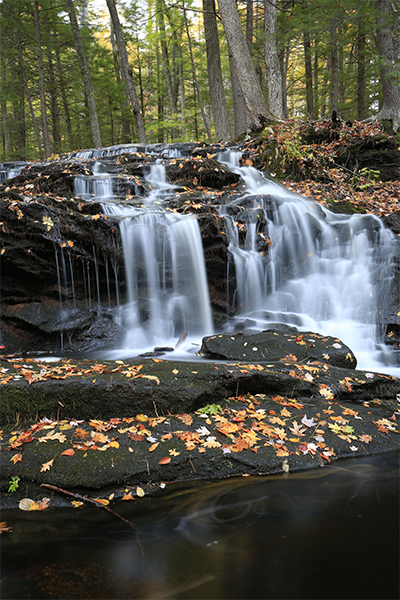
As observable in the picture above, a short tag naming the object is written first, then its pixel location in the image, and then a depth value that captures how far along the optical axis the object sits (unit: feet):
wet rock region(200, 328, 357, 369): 18.20
